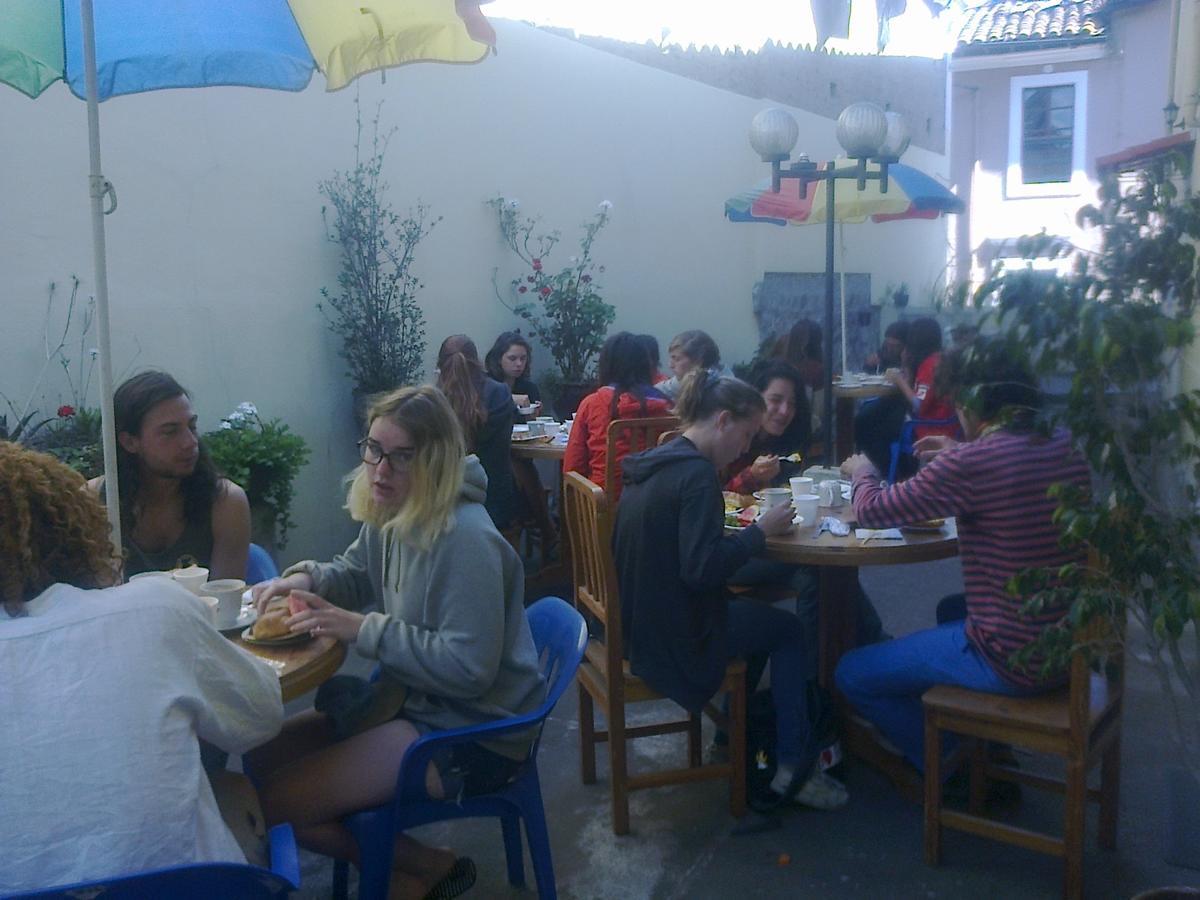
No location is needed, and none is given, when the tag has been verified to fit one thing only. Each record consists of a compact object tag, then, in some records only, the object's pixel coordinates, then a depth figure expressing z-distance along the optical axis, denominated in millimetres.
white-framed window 14773
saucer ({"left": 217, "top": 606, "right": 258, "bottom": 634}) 2421
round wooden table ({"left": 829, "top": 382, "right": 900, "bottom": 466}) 6605
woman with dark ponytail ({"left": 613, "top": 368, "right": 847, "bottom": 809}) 2943
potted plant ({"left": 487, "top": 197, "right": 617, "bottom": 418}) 7867
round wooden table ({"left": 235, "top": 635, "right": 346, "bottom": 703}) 2137
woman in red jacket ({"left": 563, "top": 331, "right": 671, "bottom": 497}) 4906
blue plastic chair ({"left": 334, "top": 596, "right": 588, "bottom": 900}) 2244
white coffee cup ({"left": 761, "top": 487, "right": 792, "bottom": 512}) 3494
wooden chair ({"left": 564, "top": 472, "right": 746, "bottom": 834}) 3021
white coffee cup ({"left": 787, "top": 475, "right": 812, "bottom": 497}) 3777
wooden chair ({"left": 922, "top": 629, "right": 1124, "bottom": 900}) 2588
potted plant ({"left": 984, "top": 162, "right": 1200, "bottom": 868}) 1835
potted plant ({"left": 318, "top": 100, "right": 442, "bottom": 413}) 6309
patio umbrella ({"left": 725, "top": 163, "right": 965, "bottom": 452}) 6617
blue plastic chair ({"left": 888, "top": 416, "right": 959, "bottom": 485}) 5329
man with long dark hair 2881
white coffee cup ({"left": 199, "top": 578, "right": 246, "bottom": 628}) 2420
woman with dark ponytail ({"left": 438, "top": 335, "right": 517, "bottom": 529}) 5109
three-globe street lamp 4852
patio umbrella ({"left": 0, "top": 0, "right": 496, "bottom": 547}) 2645
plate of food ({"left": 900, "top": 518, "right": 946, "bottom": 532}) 3191
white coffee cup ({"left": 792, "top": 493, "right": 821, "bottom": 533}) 3355
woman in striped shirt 2639
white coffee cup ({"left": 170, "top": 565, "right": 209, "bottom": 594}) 2428
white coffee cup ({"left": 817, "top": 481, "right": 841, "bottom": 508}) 3689
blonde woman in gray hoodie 2279
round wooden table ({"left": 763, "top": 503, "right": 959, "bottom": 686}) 2996
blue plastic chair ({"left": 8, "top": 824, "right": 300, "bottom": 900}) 1432
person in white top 1469
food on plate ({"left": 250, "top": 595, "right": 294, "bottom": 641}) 2312
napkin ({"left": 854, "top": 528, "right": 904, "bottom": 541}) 3104
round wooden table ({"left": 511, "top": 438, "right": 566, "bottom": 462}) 5430
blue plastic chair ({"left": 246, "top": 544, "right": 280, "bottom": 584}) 3062
